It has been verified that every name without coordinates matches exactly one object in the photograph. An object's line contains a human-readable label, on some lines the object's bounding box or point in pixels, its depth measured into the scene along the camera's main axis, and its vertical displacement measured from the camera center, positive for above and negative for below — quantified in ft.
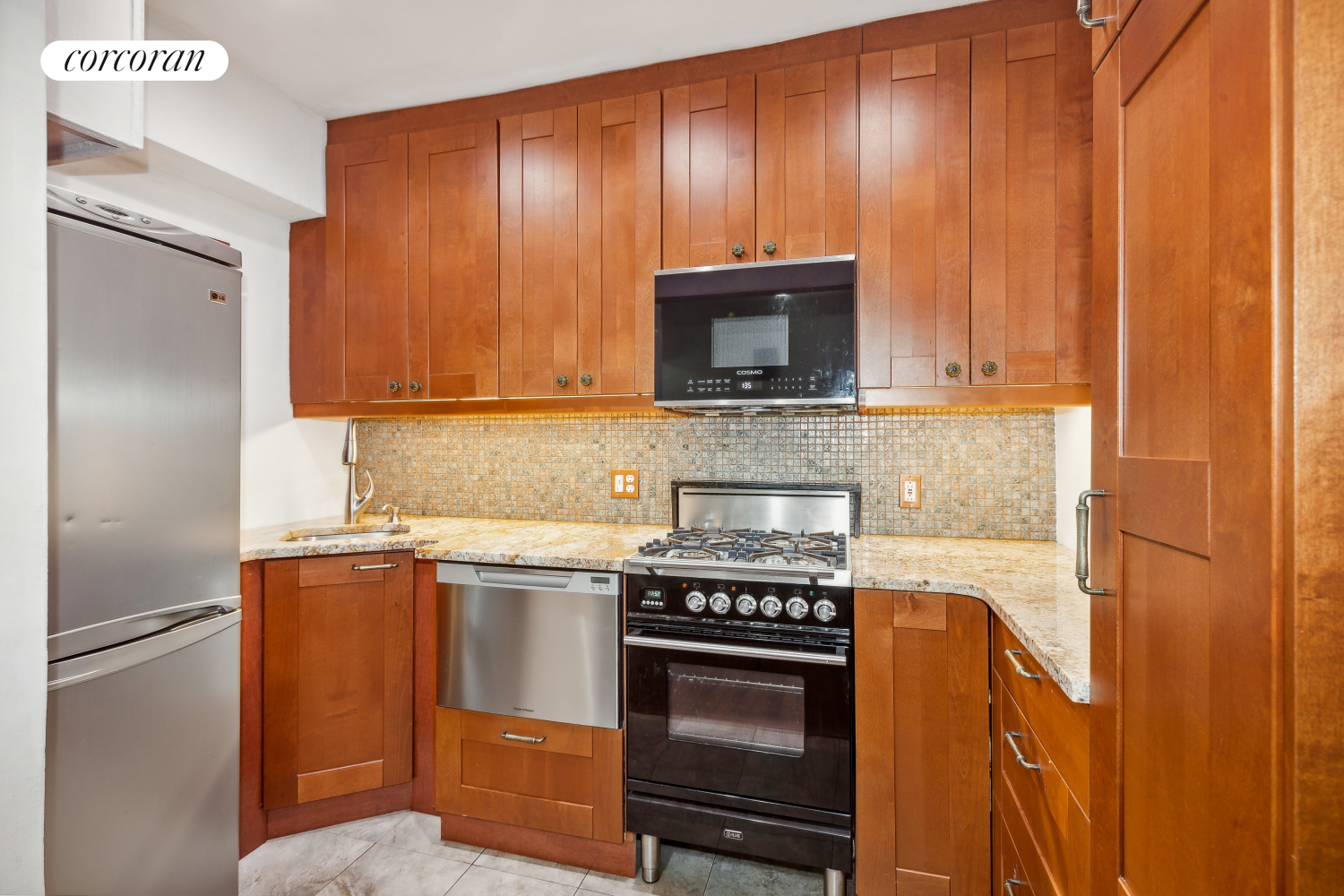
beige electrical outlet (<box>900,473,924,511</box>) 6.81 -0.53
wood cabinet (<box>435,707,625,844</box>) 5.61 -3.34
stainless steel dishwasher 5.62 -1.99
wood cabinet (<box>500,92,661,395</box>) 6.64 +2.39
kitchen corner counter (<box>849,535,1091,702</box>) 3.31 -1.13
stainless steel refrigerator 3.76 -0.79
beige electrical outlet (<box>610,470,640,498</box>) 7.77 -0.50
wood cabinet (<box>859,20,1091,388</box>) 5.49 +2.35
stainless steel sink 7.07 -1.10
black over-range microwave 5.92 +1.18
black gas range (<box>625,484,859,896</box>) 5.08 -2.35
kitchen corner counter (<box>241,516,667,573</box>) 5.80 -1.08
